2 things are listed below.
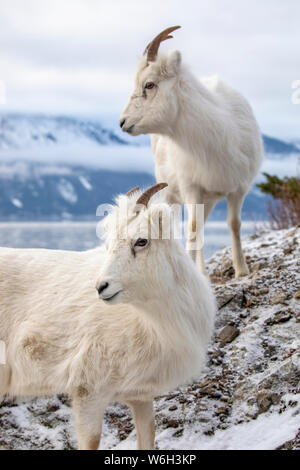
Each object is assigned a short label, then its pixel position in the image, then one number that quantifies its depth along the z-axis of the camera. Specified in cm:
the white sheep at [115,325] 436
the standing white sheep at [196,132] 699
